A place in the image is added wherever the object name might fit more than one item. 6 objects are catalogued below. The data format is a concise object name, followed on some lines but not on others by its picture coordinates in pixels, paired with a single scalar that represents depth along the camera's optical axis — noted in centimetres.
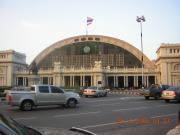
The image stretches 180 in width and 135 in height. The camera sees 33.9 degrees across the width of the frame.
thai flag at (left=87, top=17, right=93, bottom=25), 8724
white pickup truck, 1975
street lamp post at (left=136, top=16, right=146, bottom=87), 6026
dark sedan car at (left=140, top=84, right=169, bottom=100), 3325
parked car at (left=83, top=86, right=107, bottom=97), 4056
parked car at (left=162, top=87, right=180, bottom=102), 2777
